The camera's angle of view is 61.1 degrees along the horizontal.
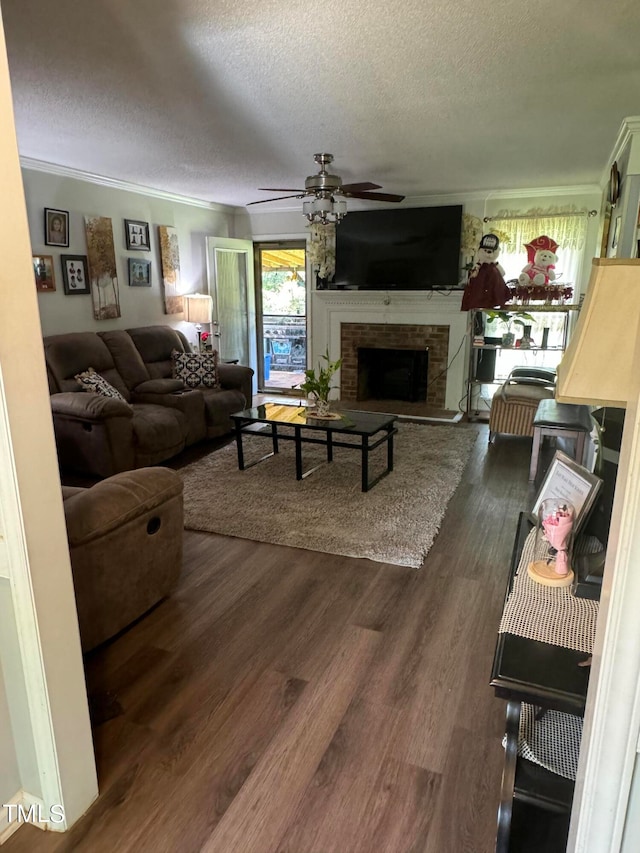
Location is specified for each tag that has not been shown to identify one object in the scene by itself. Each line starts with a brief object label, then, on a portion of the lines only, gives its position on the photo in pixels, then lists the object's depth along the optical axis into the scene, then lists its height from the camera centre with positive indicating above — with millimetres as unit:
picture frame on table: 1501 -546
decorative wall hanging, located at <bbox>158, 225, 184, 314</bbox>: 5844 +322
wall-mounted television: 5879 +519
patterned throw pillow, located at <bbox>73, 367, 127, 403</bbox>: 4266 -666
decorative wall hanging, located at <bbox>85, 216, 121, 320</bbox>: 4977 +277
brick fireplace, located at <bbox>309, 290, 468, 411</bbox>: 6102 -377
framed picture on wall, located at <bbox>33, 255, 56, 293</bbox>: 4477 +198
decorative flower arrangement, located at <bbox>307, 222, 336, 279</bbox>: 6135 +533
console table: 1141 -808
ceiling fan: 3621 +696
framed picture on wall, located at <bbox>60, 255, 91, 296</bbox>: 4742 +204
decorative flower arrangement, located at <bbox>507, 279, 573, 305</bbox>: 5340 +27
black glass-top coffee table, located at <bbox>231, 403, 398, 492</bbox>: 3756 -891
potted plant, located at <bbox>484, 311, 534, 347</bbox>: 5499 -228
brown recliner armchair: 2035 -978
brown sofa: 3906 -847
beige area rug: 3121 -1331
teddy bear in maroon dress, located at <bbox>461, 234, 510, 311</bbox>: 5469 +98
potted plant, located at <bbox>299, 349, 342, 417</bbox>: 3980 -651
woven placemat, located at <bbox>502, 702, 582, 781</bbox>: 1293 -1088
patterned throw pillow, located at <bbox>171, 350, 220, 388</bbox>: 5242 -683
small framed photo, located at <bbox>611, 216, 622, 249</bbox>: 3595 +415
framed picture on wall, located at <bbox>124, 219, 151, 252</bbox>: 5375 +619
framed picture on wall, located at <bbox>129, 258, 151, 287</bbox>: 5465 +247
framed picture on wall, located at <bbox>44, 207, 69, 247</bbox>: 4527 +586
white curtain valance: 5402 +688
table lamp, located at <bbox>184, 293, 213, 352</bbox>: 5977 -114
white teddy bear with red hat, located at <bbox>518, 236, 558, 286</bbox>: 5469 +331
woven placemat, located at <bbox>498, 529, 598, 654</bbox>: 1260 -763
